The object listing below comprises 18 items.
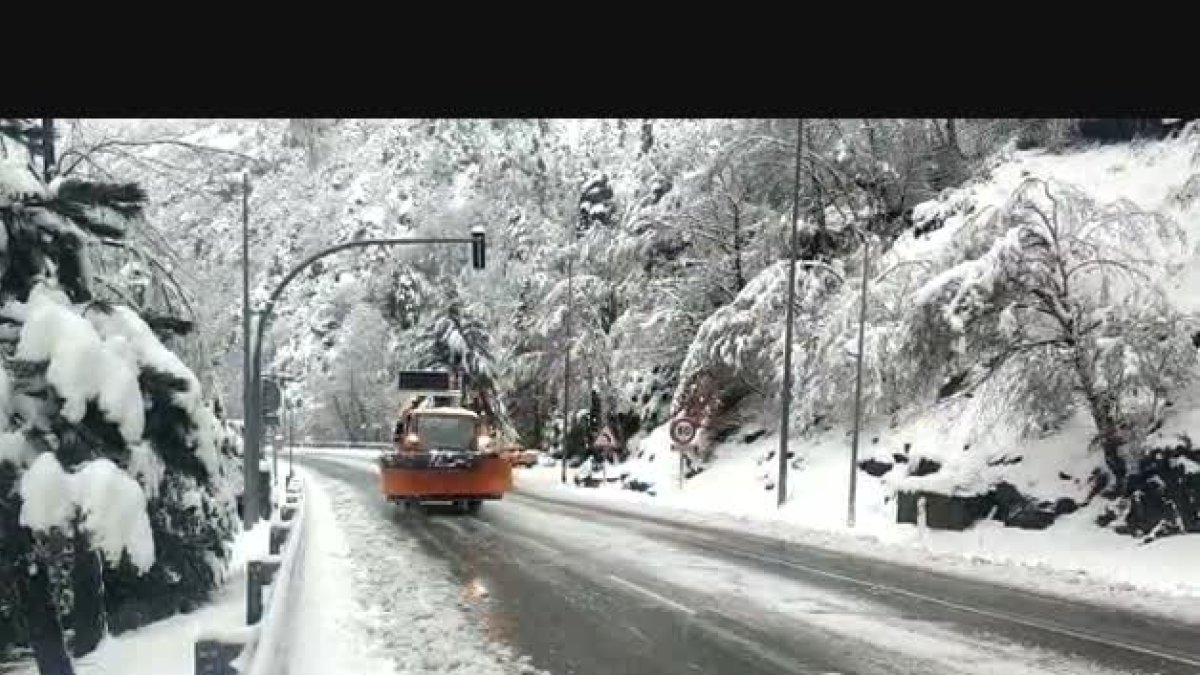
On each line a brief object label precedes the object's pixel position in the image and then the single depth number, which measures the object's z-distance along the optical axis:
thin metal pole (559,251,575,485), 46.59
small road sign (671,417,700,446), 32.91
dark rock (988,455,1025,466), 22.33
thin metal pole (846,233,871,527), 24.69
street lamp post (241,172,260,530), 23.97
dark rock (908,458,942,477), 24.42
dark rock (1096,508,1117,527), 19.72
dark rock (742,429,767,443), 37.84
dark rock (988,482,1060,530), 20.80
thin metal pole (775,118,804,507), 27.56
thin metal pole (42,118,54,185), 13.74
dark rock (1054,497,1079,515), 20.67
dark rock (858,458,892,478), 28.39
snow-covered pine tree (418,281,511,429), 67.12
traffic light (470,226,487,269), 27.02
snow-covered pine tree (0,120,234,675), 10.63
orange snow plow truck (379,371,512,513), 26.81
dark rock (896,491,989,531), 21.97
